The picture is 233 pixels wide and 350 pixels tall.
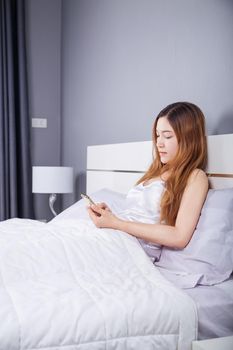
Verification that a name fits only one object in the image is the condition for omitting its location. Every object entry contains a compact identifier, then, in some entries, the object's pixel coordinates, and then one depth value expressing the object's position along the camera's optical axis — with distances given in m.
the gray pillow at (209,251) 1.29
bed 0.97
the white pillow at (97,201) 1.76
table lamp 3.00
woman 1.40
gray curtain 3.54
